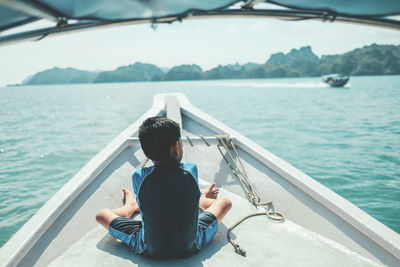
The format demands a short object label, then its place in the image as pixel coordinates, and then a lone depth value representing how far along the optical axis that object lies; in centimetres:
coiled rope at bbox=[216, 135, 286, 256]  179
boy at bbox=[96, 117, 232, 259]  135
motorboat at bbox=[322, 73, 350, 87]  3794
